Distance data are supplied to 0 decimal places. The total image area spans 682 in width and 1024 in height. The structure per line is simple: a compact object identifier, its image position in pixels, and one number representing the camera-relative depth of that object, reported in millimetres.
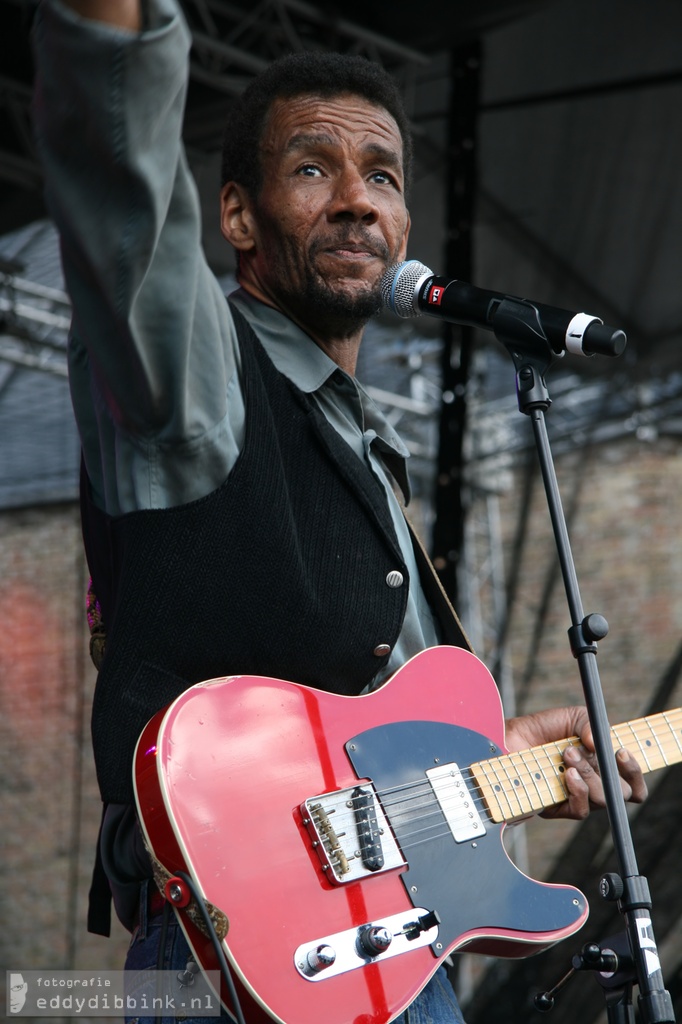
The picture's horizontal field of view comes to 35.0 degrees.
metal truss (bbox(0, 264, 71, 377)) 5684
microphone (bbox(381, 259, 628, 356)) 1530
